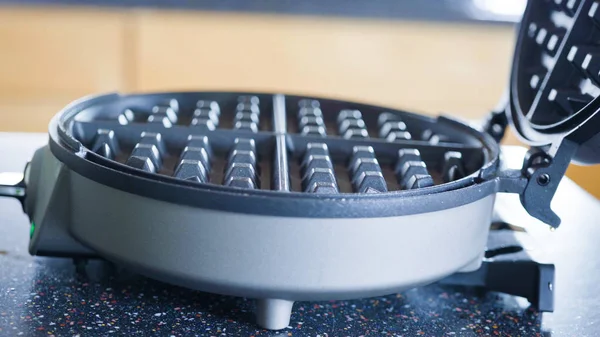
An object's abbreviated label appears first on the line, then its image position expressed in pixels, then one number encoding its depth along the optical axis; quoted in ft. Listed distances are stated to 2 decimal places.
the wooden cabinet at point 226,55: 8.68
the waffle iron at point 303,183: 2.19
